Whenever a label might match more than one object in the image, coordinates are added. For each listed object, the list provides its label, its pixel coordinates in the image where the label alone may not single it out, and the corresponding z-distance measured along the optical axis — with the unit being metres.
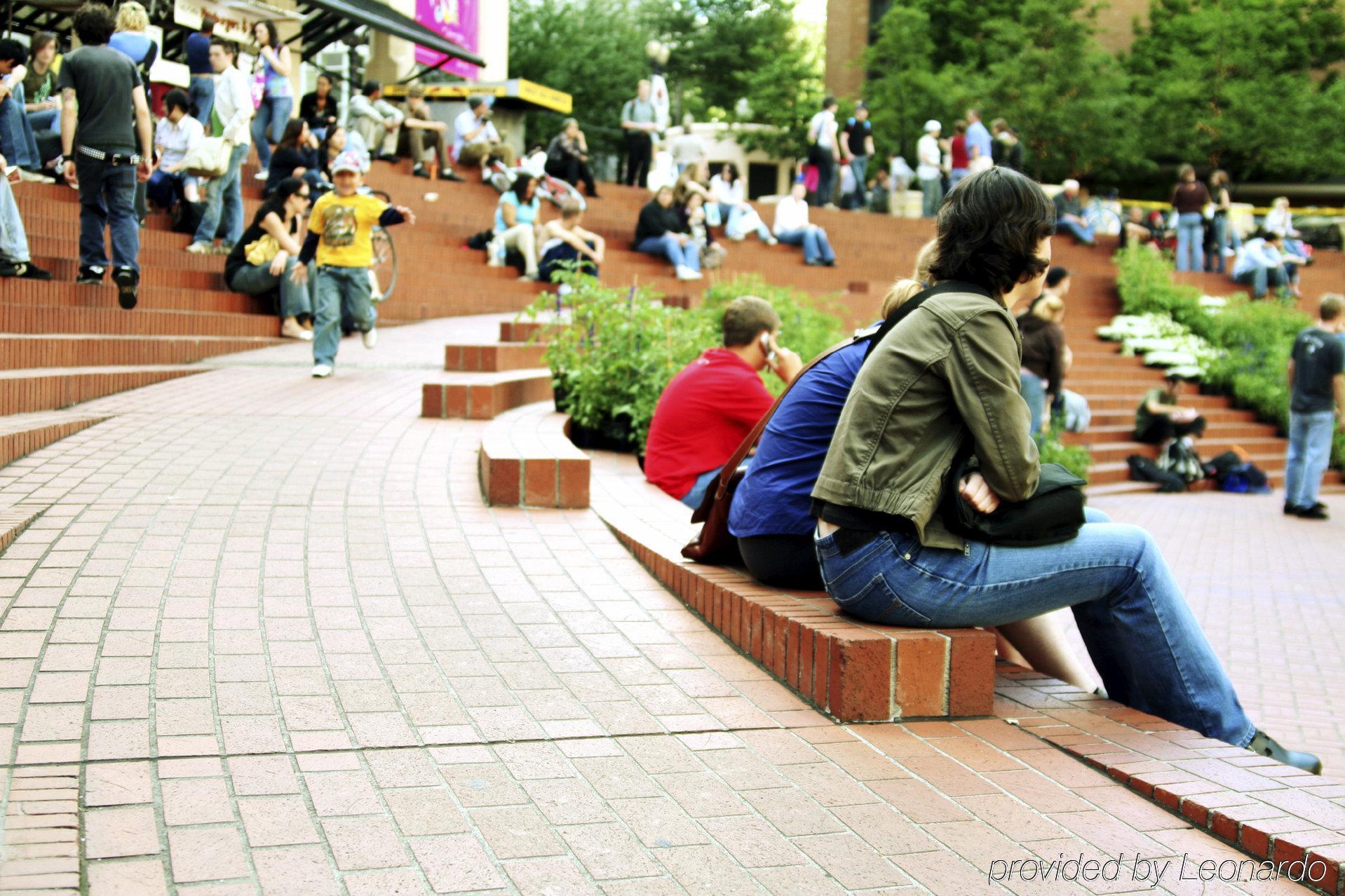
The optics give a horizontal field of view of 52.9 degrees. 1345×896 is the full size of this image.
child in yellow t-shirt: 9.73
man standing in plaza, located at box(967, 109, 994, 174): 24.52
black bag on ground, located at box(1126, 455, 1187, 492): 14.71
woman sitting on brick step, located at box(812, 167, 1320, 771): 3.46
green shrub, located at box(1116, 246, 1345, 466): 18.14
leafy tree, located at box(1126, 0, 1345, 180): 34.50
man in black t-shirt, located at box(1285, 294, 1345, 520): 12.13
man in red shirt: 6.61
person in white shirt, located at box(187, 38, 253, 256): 12.73
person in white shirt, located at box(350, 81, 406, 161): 19.34
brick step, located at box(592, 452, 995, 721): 3.55
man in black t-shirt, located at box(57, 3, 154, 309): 9.24
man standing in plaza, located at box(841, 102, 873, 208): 26.25
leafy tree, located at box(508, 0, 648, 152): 38.48
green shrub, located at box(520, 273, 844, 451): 8.23
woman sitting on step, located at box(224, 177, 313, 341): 11.77
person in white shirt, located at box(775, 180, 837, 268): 21.64
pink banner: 25.92
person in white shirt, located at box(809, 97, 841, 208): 24.47
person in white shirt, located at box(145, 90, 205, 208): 12.39
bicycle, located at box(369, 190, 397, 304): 13.20
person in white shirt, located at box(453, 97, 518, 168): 20.72
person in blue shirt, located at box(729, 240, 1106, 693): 4.12
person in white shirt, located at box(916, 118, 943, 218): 25.97
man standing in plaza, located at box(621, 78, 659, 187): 23.45
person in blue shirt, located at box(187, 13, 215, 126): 14.32
